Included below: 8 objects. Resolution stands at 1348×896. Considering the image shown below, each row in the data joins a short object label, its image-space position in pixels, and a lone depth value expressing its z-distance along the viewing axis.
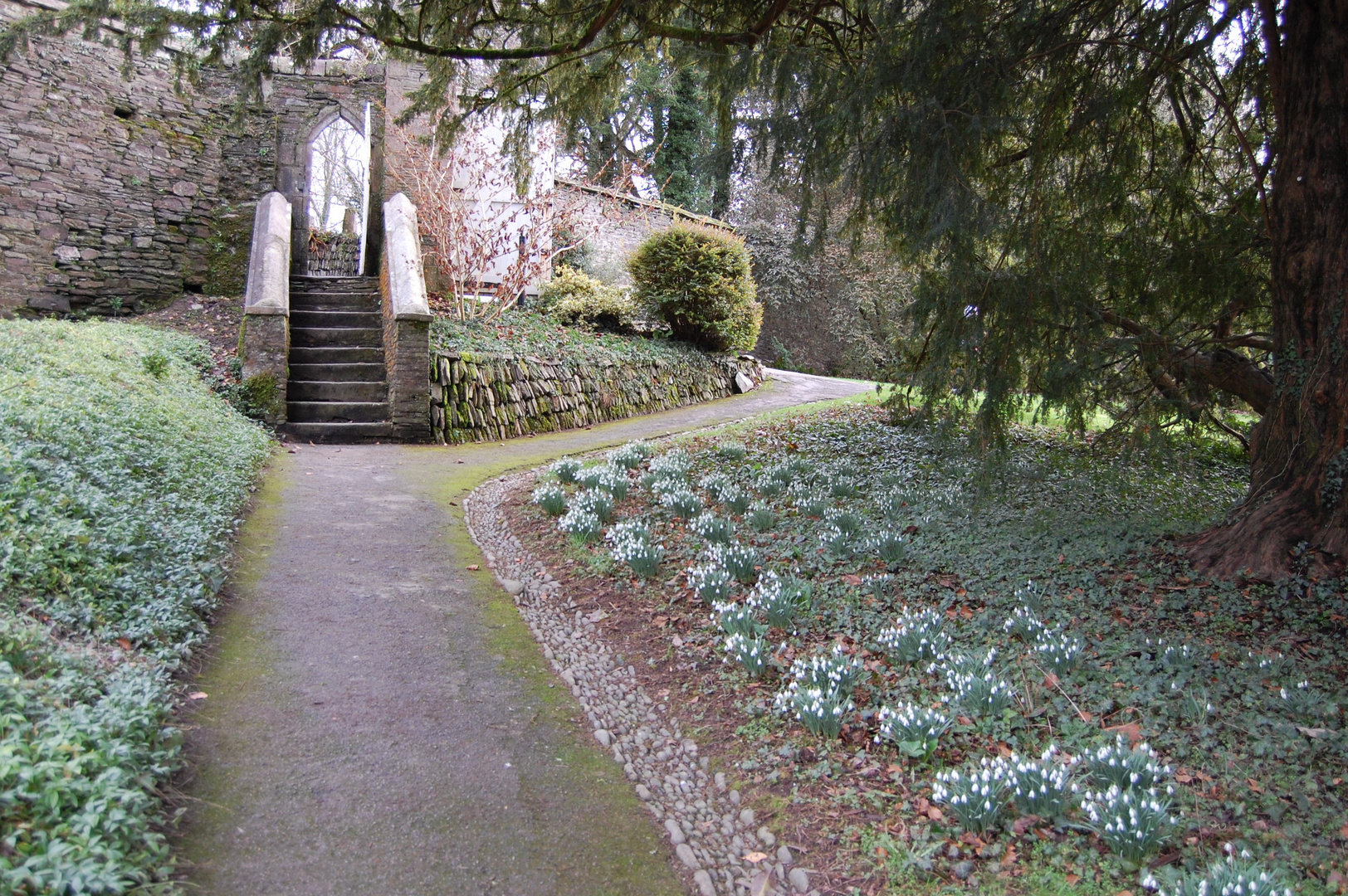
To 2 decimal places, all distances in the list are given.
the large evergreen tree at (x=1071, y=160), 4.24
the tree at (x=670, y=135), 5.40
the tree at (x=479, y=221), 11.22
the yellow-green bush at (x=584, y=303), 12.69
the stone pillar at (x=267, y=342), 8.45
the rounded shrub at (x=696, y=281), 12.89
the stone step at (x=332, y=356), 9.50
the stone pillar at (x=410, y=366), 8.66
